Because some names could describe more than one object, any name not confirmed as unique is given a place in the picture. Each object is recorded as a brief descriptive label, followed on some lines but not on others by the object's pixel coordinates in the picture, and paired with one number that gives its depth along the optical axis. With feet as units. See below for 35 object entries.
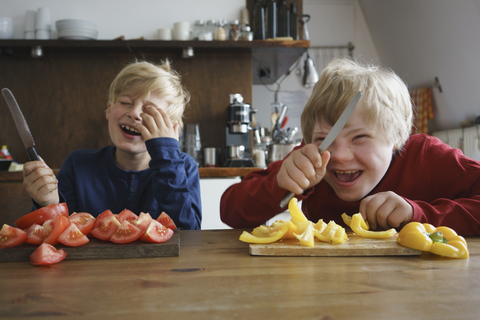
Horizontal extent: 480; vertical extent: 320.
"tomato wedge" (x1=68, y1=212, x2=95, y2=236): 2.38
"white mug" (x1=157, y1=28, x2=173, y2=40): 8.71
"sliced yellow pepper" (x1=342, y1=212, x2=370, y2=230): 2.78
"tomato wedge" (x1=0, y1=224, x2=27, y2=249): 2.16
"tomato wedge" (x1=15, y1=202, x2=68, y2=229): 2.43
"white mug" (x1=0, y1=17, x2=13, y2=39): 8.38
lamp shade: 10.14
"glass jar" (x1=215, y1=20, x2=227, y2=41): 8.73
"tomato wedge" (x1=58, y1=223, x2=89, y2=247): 2.15
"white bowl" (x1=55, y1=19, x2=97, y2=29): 8.37
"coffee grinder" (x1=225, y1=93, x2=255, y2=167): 8.20
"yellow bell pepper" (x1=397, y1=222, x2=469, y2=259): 2.08
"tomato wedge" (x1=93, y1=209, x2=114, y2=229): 2.42
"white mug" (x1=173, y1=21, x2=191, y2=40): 8.69
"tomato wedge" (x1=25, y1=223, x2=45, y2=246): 2.21
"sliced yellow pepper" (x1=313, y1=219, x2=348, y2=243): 2.24
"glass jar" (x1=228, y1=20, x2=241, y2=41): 8.81
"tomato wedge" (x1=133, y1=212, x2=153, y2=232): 2.32
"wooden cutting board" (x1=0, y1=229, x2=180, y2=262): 2.11
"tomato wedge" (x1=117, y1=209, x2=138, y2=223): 2.48
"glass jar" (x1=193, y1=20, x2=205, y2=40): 8.72
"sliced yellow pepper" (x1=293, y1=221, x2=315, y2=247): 2.16
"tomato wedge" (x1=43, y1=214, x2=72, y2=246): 2.16
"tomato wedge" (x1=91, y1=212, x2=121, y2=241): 2.32
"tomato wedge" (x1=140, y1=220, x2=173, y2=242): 2.25
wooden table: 1.33
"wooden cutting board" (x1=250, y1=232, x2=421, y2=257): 2.15
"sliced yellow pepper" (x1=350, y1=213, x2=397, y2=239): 2.40
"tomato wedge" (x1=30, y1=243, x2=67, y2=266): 1.98
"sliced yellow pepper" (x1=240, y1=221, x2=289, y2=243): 2.27
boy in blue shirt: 3.66
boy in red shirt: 2.86
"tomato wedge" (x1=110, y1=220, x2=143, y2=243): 2.25
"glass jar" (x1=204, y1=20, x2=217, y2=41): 8.70
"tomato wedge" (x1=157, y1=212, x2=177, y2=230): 2.72
